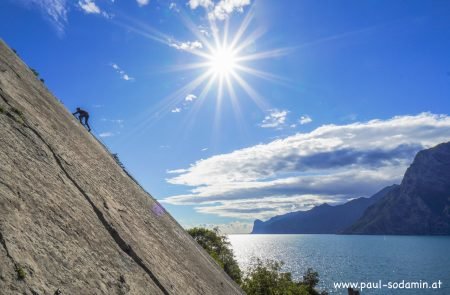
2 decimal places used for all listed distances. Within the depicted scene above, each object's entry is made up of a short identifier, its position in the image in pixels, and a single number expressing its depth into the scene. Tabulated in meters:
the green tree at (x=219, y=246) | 68.12
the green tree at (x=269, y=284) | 49.31
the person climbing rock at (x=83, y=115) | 20.49
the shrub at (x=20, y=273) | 4.53
